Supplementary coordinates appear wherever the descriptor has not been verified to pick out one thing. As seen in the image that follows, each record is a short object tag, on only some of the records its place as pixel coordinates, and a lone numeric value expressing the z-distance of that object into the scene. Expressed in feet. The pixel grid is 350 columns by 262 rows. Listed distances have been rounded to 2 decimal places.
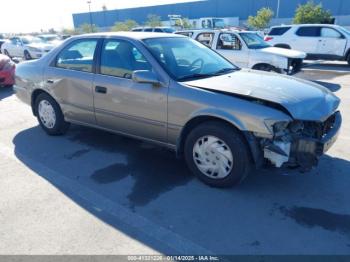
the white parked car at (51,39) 66.78
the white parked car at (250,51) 29.14
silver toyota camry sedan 10.34
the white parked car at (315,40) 42.29
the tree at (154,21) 152.87
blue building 168.55
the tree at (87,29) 167.68
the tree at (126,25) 142.86
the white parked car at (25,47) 58.34
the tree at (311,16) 103.30
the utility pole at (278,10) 176.93
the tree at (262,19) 134.00
